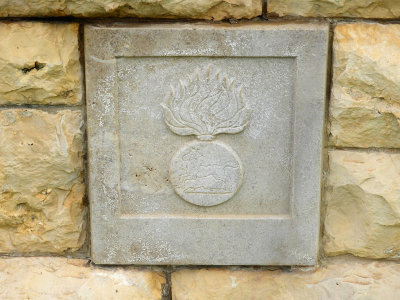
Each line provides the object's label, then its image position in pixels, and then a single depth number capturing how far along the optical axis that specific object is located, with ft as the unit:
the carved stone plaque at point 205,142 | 4.14
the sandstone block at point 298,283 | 4.53
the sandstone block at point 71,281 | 4.51
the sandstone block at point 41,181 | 4.32
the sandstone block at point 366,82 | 4.13
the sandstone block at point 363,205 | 4.35
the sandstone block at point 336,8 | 4.09
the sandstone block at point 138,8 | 3.98
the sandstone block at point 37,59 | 4.14
